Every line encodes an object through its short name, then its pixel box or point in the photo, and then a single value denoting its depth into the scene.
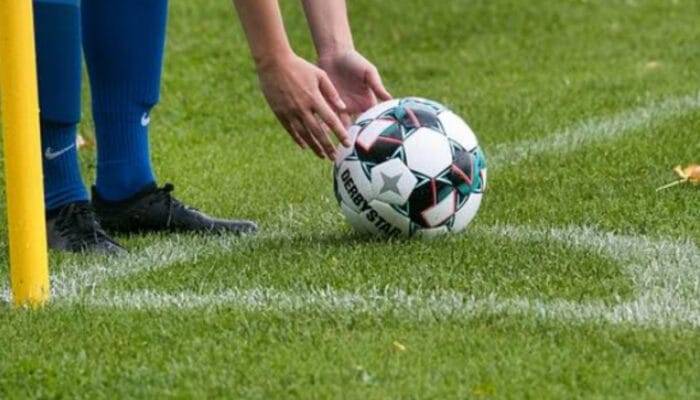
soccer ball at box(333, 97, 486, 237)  9.48
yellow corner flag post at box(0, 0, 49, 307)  7.91
